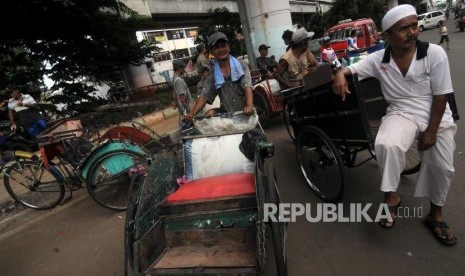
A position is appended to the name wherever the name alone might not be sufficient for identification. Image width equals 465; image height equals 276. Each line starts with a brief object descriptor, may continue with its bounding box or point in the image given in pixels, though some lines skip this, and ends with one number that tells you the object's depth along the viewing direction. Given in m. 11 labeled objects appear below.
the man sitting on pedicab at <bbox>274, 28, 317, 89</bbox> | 4.87
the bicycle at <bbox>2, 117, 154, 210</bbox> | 4.04
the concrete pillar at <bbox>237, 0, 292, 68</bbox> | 11.29
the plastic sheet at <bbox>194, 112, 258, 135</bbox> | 3.32
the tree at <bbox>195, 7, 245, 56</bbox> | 16.09
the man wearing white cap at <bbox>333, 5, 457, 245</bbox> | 2.29
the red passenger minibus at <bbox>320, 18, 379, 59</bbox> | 14.84
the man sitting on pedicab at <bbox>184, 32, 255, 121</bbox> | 3.49
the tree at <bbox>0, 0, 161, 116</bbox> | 7.70
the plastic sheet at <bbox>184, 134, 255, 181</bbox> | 3.04
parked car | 29.44
